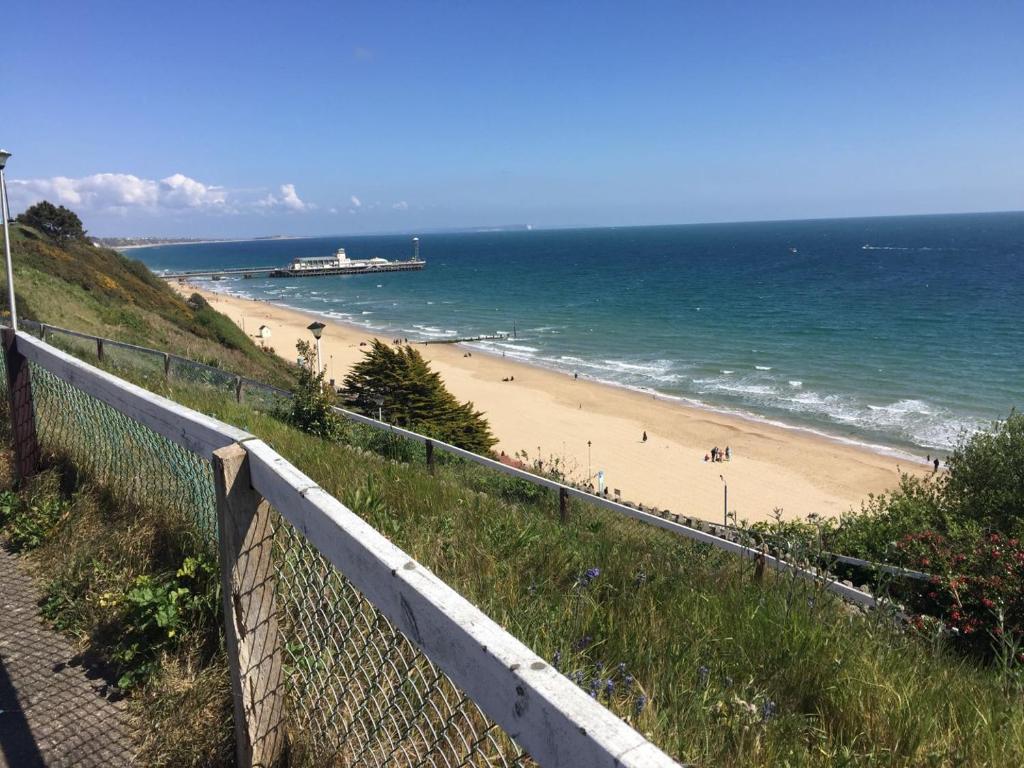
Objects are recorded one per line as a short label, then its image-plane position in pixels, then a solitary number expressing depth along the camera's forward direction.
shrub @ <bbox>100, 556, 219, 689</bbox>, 2.96
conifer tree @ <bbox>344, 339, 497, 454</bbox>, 20.09
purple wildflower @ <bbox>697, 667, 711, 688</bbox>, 2.71
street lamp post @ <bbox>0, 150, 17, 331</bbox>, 9.87
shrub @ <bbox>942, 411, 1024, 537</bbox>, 11.99
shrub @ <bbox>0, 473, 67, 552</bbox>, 4.28
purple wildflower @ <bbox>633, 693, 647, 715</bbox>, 2.35
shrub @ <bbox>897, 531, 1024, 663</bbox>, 6.14
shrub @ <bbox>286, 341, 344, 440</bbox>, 10.76
